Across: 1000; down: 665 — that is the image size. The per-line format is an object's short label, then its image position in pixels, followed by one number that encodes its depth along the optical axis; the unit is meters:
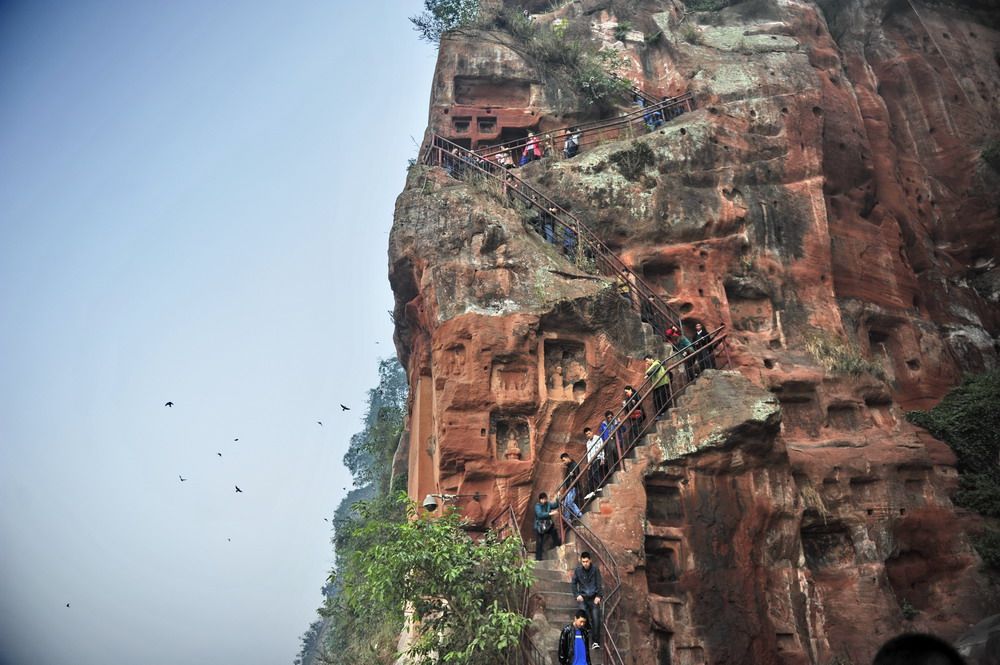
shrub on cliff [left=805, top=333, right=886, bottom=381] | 18.25
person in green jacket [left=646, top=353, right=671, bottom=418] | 14.92
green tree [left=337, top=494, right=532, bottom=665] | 10.74
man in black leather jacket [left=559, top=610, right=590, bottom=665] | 9.82
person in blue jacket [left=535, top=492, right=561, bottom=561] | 13.51
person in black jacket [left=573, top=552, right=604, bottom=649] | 11.08
